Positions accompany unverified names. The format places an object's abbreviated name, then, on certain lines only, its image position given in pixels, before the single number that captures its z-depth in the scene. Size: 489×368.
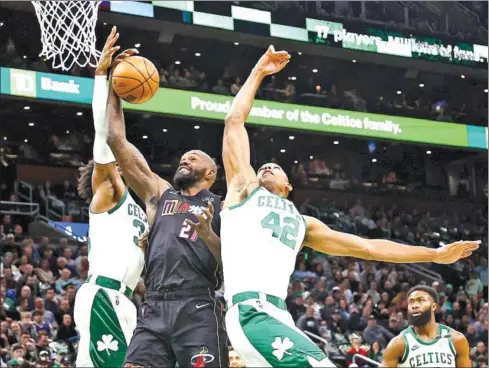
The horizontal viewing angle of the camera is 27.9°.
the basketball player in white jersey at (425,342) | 9.59
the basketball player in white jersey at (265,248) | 6.08
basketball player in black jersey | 6.56
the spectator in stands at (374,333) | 17.36
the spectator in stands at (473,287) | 23.98
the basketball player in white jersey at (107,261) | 7.40
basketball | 7.23
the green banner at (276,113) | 19.89
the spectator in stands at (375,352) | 16.72
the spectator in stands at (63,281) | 16.52
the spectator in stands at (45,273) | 16.74
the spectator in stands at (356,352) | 15.55
